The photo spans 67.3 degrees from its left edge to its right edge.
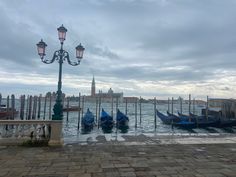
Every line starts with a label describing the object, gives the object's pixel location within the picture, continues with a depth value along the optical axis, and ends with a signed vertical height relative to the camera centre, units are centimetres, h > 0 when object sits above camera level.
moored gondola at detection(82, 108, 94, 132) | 1909 -258
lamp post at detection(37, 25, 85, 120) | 603 +156
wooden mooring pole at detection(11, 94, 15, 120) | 1956 -40
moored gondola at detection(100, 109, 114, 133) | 1972 -259
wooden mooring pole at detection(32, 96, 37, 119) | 2249 -141
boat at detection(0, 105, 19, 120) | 2021 -198
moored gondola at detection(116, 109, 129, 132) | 2027 -253
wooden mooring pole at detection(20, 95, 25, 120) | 2076 -73
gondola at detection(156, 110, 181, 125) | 2201 -239
